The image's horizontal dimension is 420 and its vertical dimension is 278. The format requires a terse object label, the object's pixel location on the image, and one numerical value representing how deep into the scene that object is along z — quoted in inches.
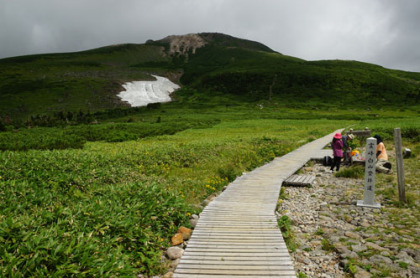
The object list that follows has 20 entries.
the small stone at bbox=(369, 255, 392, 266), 263.1
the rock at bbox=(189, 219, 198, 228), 343.4
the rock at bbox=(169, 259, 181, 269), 262.3
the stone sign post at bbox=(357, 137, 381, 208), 414.9
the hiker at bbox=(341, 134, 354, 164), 689.3
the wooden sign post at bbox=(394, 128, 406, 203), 414.0
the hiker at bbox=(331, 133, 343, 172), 647.8
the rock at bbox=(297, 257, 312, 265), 275.9
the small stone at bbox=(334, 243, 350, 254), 286.8
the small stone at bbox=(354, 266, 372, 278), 244.5
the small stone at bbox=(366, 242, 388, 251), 288.6
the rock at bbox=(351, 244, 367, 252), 288.5
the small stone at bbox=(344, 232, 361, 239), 320.5
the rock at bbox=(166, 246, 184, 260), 276.7
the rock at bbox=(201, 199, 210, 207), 412.6
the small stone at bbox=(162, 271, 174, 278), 243.9
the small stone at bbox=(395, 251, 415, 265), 262.4
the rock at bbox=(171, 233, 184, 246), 303.7
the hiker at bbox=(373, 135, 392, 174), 595.8
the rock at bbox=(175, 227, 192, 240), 318.1
